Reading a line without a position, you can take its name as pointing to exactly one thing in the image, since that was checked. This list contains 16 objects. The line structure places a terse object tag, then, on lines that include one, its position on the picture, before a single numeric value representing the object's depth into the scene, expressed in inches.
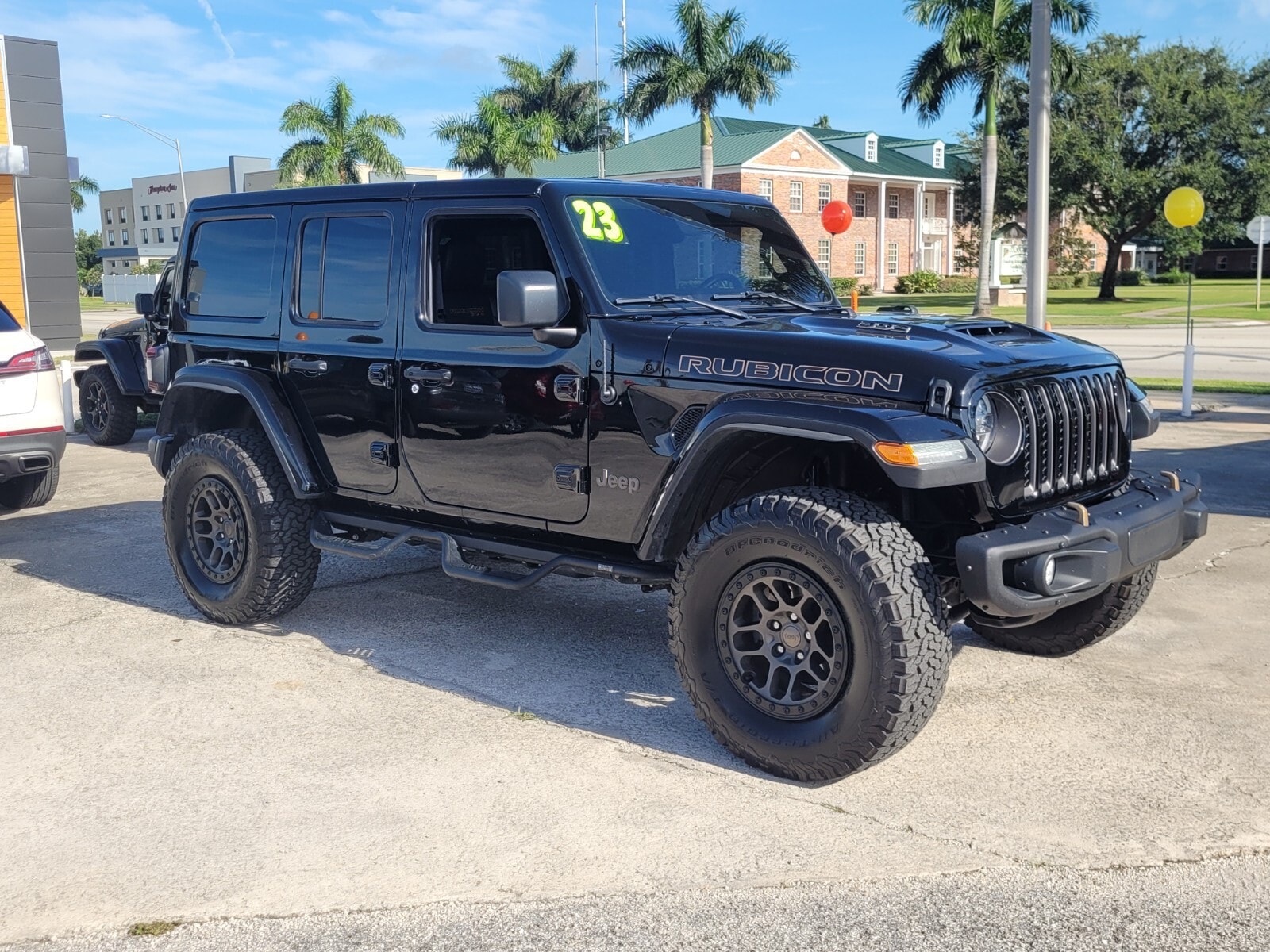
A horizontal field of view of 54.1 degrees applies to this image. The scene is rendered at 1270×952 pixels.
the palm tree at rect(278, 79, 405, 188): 1975.9
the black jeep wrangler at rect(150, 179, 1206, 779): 153.2
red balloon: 792.3
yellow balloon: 559.8
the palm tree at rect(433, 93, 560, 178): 2158.0
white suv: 295.4
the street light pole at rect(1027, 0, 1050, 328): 466.0
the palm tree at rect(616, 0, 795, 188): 1521.9
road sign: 1106.7
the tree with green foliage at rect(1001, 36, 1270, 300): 1887.3
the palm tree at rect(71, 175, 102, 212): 3987.7
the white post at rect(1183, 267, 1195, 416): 531.4
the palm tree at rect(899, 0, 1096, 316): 1344.7
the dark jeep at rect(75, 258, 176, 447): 482.9
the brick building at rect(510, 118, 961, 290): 2242.9
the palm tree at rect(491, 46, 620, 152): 2896.2
